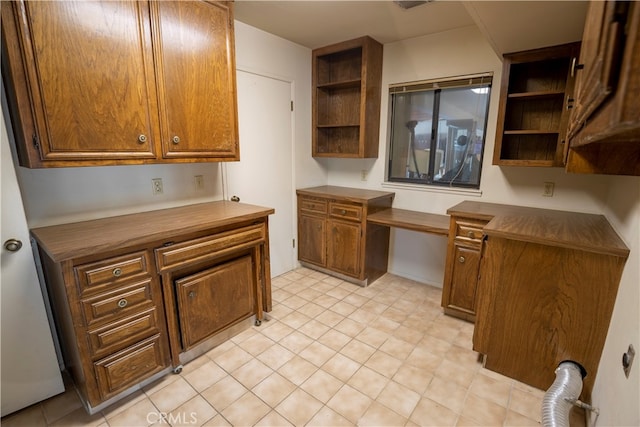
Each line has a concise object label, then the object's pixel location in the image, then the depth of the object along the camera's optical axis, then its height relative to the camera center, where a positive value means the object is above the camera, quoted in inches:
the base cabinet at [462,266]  88.5 -33.5
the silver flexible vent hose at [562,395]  46.0 -40.6
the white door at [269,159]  106.3 -1.8
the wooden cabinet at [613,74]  17.4 +5.4
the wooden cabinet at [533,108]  80.5 +14.0
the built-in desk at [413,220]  98.3 -22.7
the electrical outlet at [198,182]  92.3 -8.7
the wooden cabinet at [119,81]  53.3 +15.1
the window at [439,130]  104.3 +9.3
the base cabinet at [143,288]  56.7 -29.3
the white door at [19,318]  57.4 -33.3
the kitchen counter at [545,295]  59.5 -29.5
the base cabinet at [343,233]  114.2 -31.4
